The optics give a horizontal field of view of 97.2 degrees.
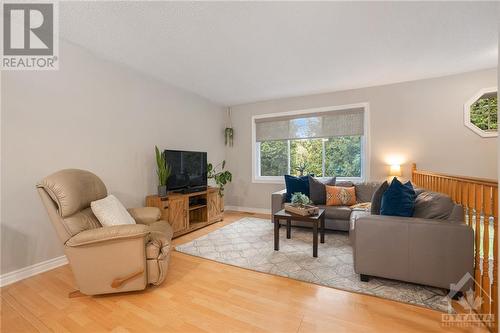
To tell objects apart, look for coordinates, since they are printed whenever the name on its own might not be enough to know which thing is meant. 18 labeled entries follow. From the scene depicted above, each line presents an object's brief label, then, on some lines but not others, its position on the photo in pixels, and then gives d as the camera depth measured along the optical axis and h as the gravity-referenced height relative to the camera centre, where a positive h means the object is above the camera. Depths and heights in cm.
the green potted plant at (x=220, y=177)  449 -26
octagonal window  346 +83
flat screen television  356 -9
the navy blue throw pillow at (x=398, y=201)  207 -34
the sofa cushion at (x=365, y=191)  372 -45
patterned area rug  190 -110
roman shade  428 +83
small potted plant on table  276 -55
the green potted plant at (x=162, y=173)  332 -13
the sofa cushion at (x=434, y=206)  192 -38
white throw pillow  209 -47
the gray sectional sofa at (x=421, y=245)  174 -68
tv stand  326 -73
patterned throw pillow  362 -52
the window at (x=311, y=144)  434 +45
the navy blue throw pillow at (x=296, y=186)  390 -38
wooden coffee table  262 -70
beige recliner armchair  177 -69
